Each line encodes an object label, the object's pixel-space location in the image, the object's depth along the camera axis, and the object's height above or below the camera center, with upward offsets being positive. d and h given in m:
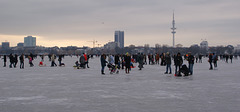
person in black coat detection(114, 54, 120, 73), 24.27 -0.19
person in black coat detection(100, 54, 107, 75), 20.90 -0.17
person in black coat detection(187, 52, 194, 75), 20.37 -0.14
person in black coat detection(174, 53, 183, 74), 19.52 -0.14
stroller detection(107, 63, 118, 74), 22.16 -0.73
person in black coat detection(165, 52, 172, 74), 20.94 -0.07
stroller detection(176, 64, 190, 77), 19.40 -0.82
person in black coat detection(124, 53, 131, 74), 21.98 -0.21
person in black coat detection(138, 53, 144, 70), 26.56 -0.20
